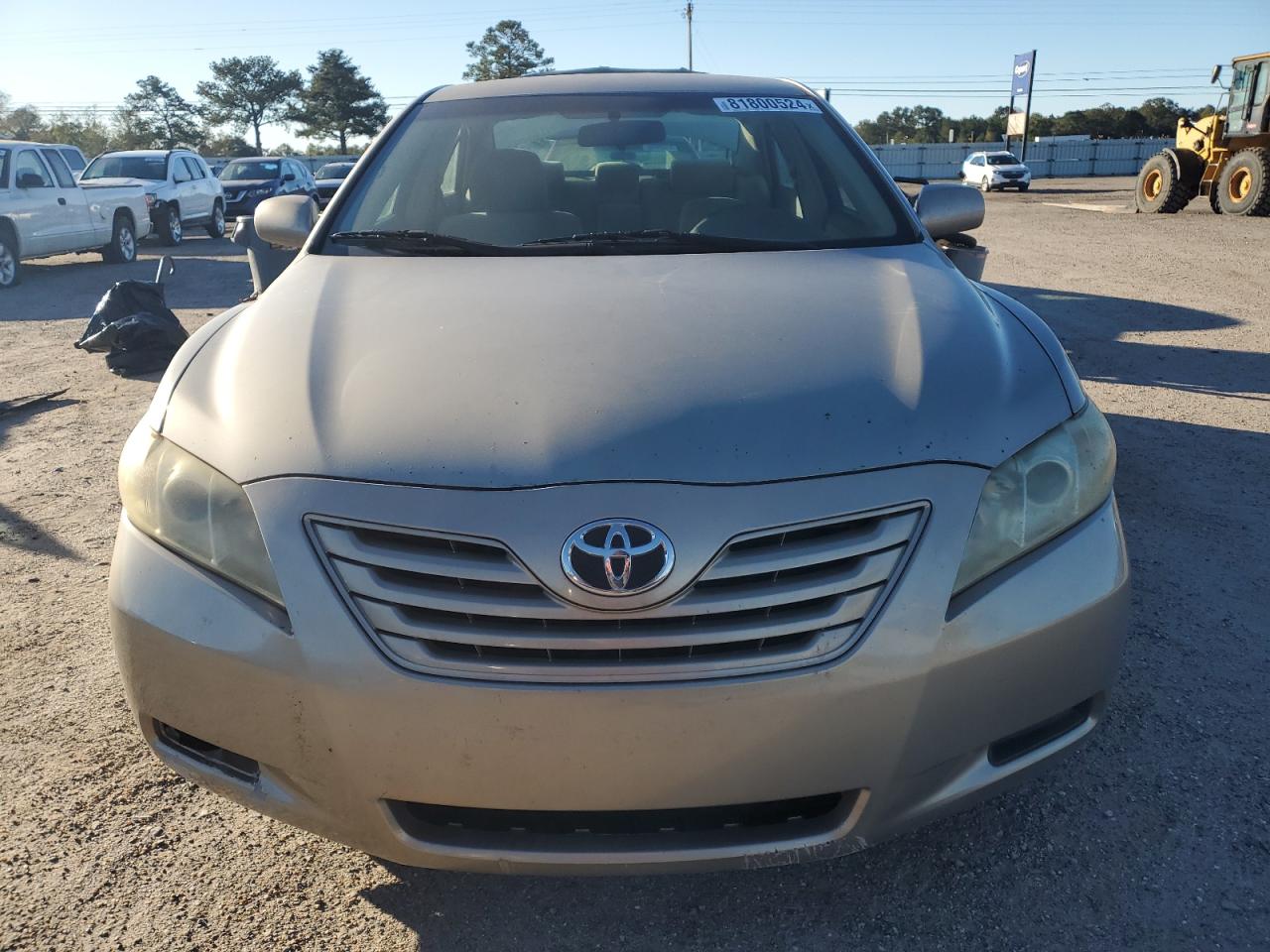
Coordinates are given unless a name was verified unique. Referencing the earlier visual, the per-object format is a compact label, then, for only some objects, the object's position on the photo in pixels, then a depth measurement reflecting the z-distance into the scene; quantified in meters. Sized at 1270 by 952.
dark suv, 22.23
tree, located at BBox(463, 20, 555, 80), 78.44
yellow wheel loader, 18.11
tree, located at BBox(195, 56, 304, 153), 81.94
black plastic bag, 7.16
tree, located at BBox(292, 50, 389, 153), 80.31
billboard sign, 45.66
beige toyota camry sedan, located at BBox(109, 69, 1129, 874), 1.59
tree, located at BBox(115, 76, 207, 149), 75.44
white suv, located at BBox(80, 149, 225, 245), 17.17
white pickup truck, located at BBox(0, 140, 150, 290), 12.38
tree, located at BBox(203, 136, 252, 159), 70.56
